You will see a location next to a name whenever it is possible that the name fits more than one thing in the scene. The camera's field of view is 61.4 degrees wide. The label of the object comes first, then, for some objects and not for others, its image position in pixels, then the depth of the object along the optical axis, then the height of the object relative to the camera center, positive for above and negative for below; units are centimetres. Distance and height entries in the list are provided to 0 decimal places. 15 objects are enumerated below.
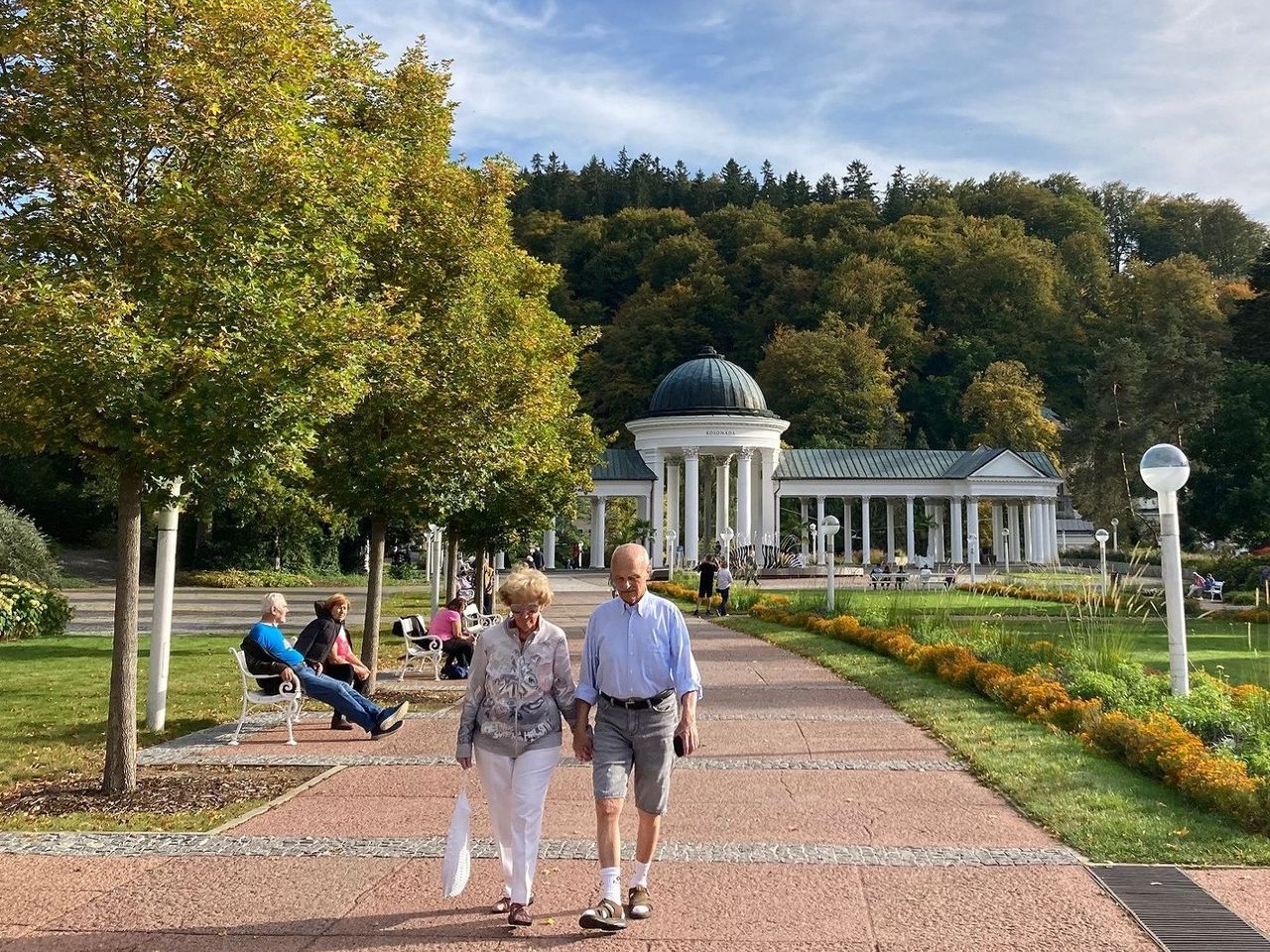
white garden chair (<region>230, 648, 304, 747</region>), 938 -118
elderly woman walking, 495 -69
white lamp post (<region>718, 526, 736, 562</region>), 5237 +129
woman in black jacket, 1038 -82
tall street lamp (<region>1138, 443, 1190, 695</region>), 1030 +32
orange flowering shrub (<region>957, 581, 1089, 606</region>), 2991 -76
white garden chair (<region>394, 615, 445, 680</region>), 1438 -116
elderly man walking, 491 -64
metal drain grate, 456 -159
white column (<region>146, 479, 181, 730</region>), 998 -58
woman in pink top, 1466 -99
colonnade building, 5969 +491
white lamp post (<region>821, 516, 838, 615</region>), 2347 +71
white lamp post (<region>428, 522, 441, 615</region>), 2255 +1
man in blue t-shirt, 959 -100
